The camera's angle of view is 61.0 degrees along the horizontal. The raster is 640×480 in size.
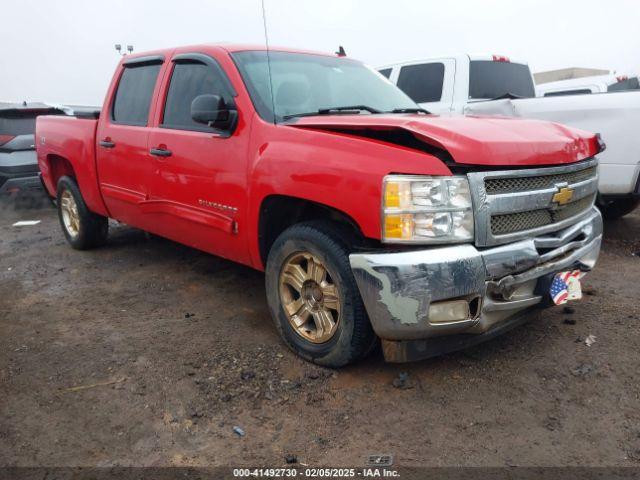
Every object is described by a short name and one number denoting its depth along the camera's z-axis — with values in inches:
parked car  309.0
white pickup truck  194.9
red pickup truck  100.7
